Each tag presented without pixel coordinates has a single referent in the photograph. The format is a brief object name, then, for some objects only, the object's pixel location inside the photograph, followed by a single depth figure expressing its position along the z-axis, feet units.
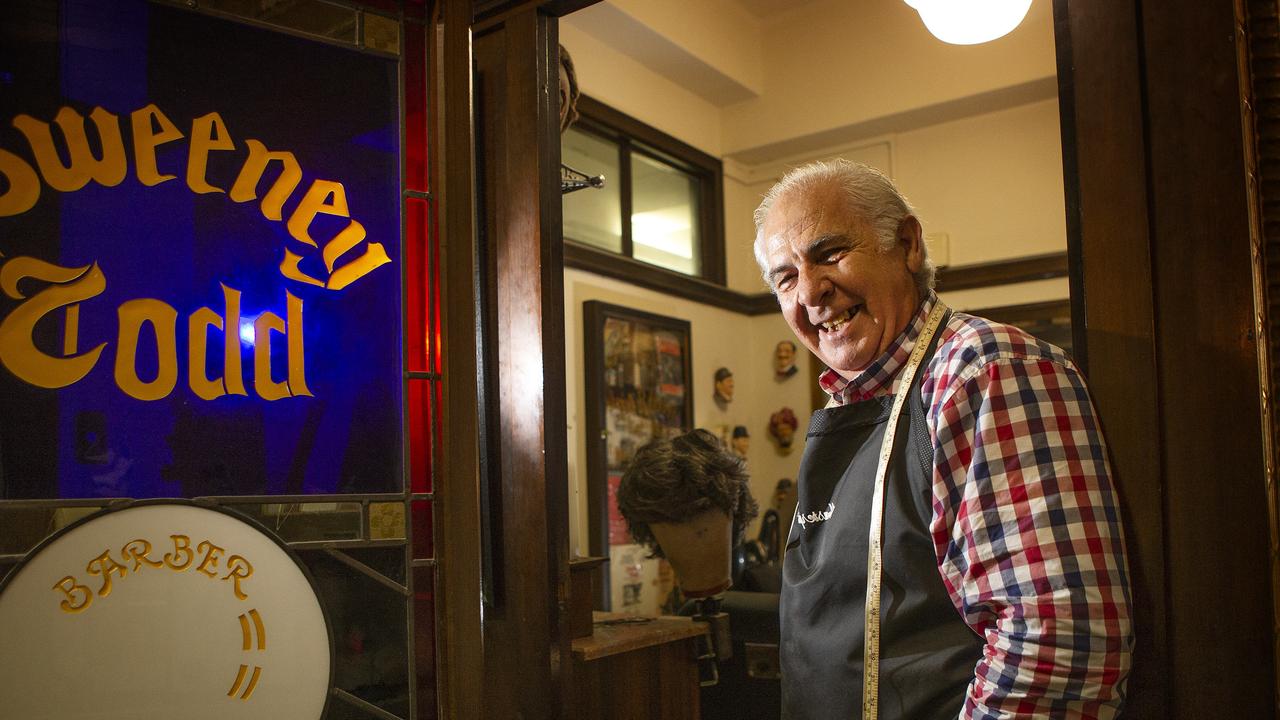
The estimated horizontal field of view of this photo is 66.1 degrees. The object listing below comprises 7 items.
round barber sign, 4.42
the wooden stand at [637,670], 6.27
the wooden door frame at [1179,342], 3.76
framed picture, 16.74
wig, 8.02
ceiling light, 8.84
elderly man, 3.67
